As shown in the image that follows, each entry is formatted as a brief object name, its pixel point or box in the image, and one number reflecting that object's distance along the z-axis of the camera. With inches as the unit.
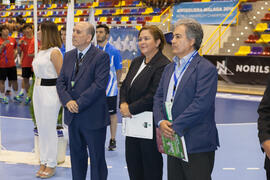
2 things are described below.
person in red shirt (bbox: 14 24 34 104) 329.7
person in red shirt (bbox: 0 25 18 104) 328.8
